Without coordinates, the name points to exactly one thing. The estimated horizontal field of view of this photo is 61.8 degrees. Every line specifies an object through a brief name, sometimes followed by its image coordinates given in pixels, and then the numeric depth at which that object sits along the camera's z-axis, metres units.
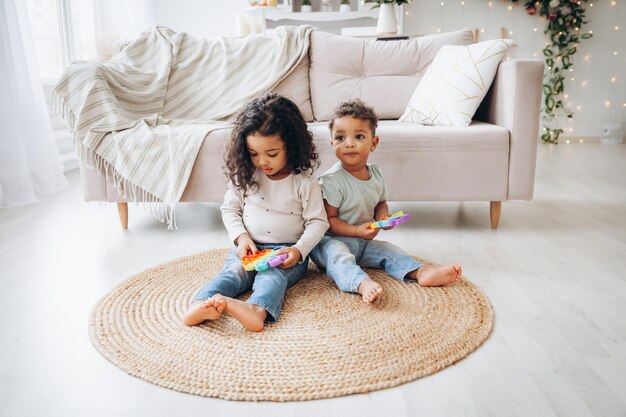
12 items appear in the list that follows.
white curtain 2.44
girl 1.33
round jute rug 0.98
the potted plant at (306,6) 4.45
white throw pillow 2.06
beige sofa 1.90
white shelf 4.41
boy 1.48
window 3.28
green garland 4.54
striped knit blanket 1.91
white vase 3.89
